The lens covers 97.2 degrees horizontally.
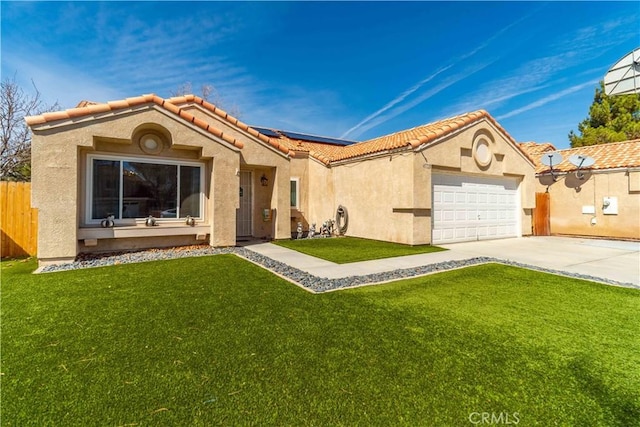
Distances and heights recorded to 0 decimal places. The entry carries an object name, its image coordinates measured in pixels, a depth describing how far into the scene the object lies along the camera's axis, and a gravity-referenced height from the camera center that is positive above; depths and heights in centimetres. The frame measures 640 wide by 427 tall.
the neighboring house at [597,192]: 1484 +140
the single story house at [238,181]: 864 +147
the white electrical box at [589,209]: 1603 +42
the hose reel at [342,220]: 1595 -28
